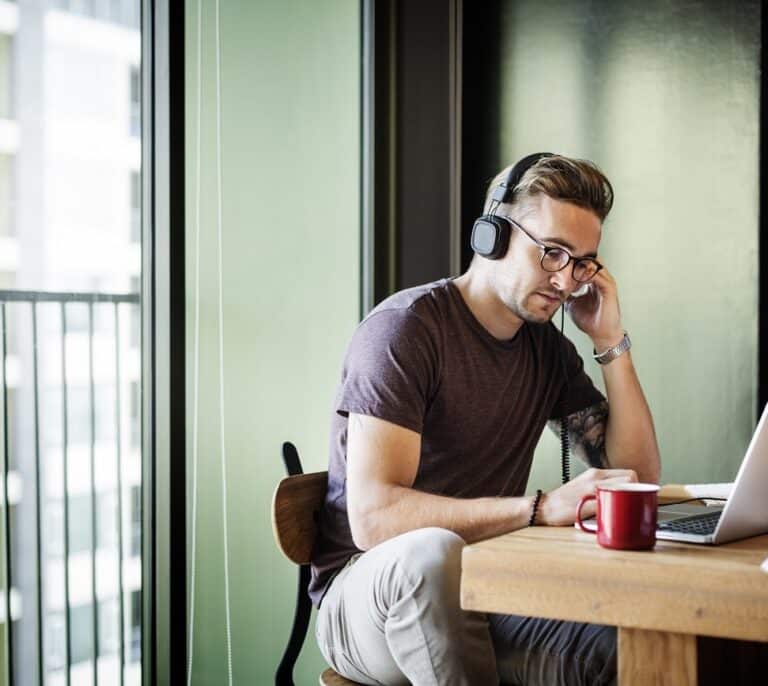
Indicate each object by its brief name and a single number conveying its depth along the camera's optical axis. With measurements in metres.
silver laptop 1.22
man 1.40
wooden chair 1.66
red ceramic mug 1.17
